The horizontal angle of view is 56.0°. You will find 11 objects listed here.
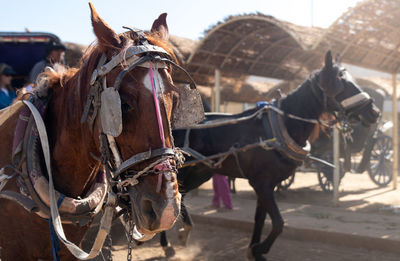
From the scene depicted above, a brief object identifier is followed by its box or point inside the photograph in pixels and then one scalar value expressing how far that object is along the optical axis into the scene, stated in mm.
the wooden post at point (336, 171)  7078
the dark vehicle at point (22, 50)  4637
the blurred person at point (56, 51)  4221
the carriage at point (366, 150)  8266
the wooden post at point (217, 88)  8086
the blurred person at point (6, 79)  4384
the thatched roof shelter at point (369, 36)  6504
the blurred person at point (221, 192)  6918
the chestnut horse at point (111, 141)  1514
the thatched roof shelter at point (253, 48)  7414
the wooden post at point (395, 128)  7992
